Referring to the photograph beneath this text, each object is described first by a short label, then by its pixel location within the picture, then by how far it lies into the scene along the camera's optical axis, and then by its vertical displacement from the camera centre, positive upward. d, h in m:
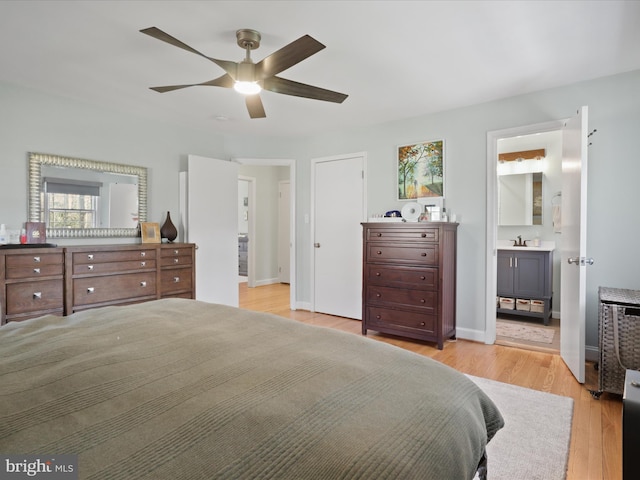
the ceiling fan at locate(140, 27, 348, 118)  1.93 +0.98
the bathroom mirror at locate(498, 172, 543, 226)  4.77 +0.47
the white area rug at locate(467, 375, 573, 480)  1.67 -1.09
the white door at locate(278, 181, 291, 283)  7.27 +0.01
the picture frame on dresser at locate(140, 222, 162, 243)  3.97 +0.00
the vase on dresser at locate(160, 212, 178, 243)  4.14 +0.01
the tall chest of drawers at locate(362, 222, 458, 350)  3.38 -0.46
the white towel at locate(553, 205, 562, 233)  4.48 +0.18
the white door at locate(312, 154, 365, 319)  4.49 -0.02
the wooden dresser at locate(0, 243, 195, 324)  2.81 -0.40
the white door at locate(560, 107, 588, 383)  2.58 -0.06
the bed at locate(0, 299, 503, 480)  0.67 -0.40
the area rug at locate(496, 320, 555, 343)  3.76 -1.09
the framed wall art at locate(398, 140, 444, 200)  3.87 +0.70
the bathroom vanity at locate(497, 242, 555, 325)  4.31 -0.56
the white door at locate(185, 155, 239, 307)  4.34 +0.10
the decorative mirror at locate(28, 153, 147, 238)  3.36 +0.36
